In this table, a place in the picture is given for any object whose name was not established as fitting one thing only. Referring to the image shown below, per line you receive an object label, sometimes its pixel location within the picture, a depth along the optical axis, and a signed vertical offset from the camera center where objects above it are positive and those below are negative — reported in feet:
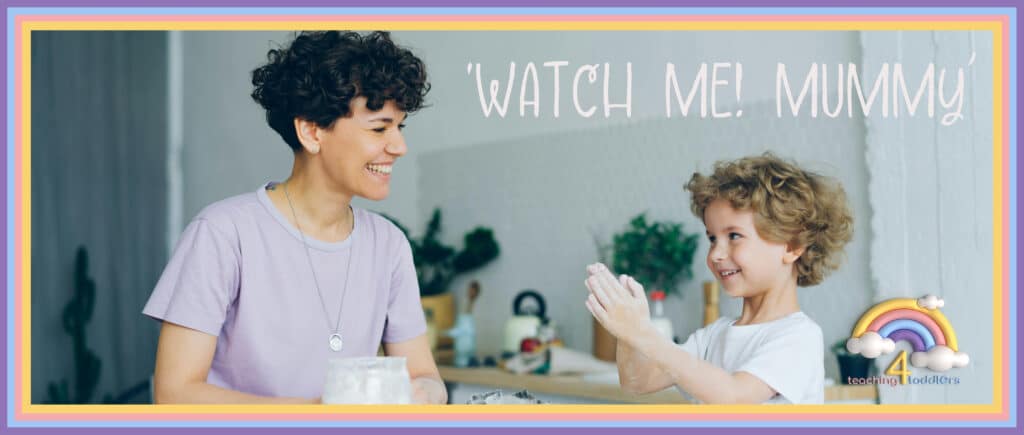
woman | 4.52 -0.07
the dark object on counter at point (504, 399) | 4.48 -0.83
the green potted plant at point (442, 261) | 10.61 -0.35
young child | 4.20 -0.31
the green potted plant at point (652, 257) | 8.57 -0.27
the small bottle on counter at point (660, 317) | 8.21 -0.81
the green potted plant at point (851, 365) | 7.11 -1.08
